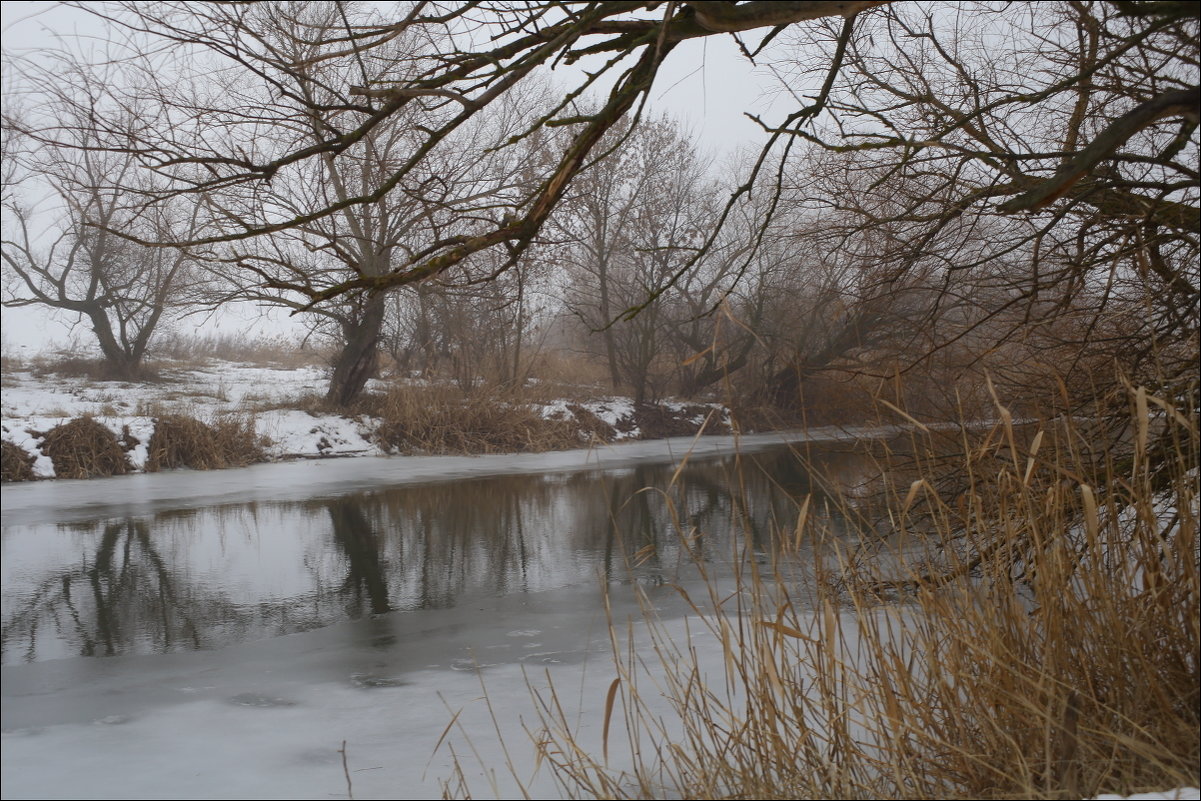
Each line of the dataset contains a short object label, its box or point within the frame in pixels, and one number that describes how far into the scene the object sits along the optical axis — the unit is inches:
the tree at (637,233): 659.4
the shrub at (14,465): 413.7
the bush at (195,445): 457.7
